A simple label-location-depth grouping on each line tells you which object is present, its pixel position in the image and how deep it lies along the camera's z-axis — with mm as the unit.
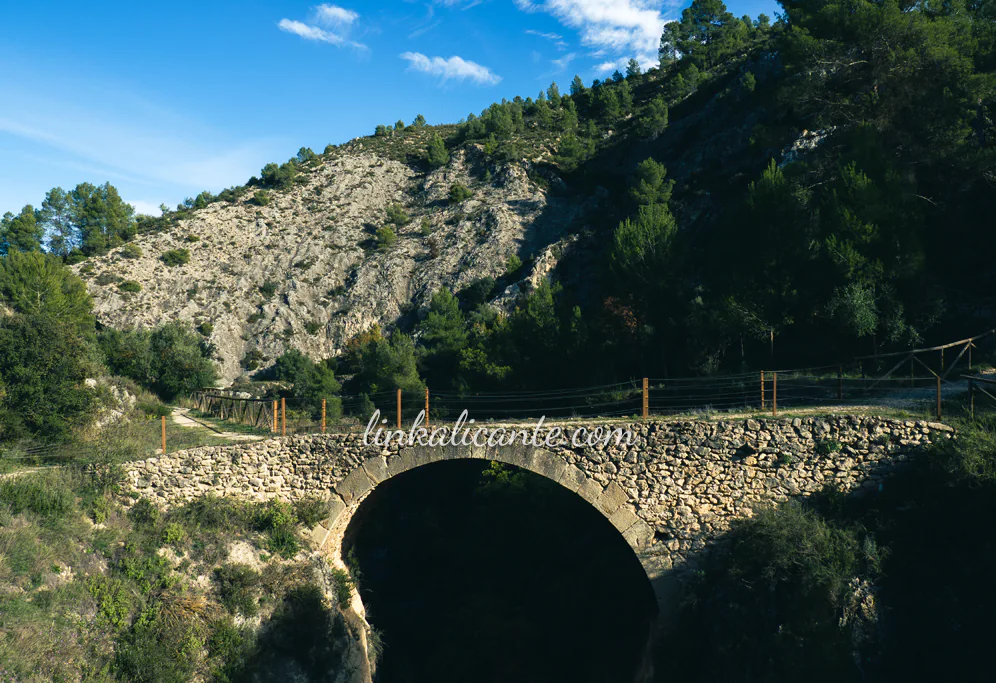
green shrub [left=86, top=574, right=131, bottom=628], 10133
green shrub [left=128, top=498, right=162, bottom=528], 11898
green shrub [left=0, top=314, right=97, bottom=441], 13820
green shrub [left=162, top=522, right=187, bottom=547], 11742
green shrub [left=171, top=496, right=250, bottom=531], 12234
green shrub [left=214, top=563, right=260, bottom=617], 11422
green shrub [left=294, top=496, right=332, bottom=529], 12648
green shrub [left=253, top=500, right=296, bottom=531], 12539
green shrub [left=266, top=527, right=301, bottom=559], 12422
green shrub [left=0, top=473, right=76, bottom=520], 10719
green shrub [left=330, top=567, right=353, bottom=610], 12812
